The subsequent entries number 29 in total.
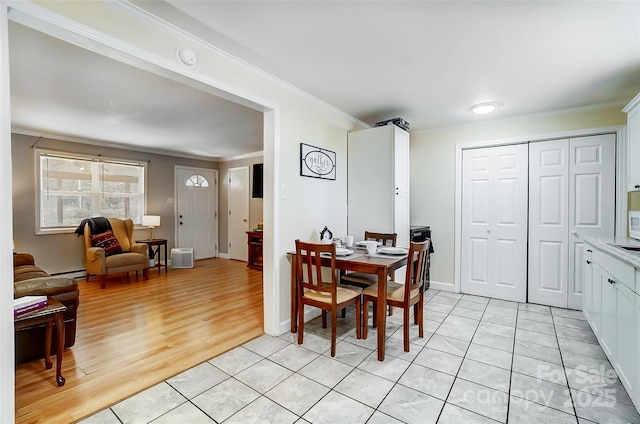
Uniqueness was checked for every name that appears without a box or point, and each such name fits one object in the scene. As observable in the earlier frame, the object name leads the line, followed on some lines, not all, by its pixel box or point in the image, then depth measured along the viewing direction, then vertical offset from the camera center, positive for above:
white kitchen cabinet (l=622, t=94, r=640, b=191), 2.46 +0.58
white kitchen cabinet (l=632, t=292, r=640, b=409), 1.58 -0.75
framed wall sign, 2.99 +0.51
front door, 6.39 -0.04
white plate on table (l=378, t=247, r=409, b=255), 2.67 -0.39
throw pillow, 4.70 -0.55
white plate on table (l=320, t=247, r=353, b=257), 2.59 -0.39
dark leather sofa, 2.21 -0.86
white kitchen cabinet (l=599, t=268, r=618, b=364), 2.00 -0.77
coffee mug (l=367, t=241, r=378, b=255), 2.71 -0.37
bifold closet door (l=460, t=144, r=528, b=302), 3.66 -0.17
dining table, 2.24 -0.48
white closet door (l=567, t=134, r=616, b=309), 3.19 +0.14
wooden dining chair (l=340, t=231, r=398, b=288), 2.91 -0.70
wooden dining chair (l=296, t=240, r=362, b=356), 2.31 -0.73
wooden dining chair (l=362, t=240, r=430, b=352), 2.33 -0.72
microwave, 2.61 -0.15
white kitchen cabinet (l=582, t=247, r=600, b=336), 2.46 -0.70
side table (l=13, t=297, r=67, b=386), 1.83 -0.74
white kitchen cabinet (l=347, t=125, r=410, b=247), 3.42 +0.33
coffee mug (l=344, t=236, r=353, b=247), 2.98 -0.33
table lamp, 5.46 -0.24
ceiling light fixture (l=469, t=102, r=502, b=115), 3.22 +1.14
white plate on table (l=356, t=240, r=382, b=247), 2.97 -0.37
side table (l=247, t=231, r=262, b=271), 5.73 -0.81
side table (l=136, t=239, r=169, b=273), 5.40 -0.79
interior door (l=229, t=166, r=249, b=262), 6.54 -0.08
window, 4.70 +0.33
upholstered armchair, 4.50 -0.72
